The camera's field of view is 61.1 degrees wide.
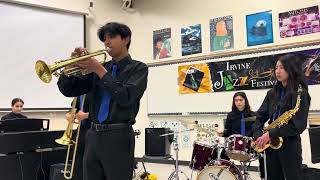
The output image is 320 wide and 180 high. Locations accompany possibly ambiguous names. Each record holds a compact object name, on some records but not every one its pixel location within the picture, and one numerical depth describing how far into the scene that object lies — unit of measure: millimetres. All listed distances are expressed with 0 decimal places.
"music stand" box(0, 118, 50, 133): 3057
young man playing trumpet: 1551
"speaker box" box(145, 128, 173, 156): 4858
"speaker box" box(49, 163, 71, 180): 3025
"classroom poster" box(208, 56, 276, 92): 4723
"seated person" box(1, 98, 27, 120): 4586
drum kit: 3156
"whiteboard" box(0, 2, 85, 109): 4970
